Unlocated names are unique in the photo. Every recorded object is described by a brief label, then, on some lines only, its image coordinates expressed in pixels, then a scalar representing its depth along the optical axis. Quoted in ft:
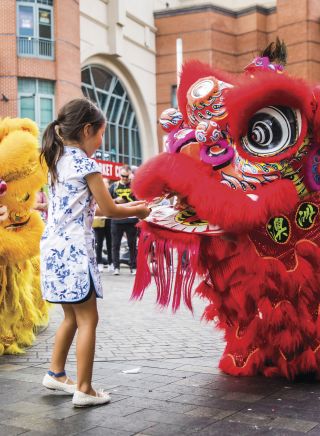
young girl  11.23
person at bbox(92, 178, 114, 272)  37.29
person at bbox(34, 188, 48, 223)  20.28
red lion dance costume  11.76
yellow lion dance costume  14.66
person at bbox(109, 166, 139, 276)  34.96
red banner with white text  80.79
